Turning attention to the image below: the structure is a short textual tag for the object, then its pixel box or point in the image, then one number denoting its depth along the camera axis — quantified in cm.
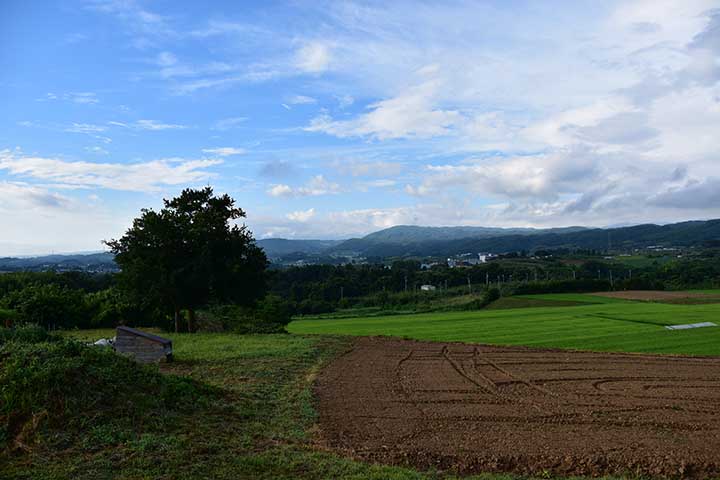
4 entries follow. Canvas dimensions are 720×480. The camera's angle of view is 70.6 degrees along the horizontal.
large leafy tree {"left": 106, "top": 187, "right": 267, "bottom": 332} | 2689
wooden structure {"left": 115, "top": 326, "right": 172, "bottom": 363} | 1780
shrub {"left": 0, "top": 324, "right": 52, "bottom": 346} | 1246
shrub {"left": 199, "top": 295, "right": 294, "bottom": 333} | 3020
